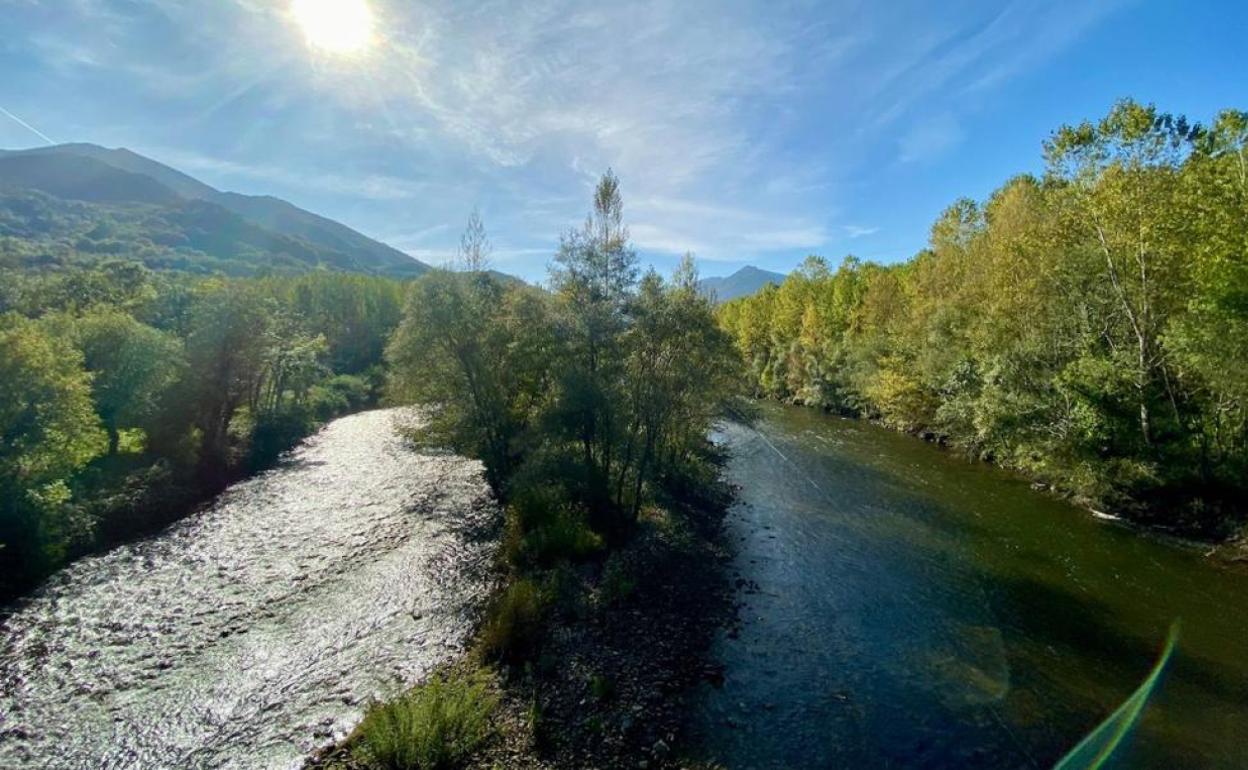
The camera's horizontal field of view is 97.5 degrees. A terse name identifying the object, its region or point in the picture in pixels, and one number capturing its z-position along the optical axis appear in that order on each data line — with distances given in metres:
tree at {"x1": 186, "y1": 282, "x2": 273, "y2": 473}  38.00
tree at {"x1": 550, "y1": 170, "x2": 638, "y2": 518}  23.67
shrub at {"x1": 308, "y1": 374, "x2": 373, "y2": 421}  60.09
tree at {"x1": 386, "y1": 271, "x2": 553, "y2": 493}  26.31
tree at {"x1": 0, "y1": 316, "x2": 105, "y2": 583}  21.06
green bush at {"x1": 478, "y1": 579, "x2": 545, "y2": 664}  15.51
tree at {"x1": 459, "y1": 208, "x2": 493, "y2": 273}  30.95
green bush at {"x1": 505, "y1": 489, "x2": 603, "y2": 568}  21.67
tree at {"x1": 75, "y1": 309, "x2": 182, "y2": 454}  32.34
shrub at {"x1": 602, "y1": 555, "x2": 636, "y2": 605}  18.77
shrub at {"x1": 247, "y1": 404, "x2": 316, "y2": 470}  40.31
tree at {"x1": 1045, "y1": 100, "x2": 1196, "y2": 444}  27.39
